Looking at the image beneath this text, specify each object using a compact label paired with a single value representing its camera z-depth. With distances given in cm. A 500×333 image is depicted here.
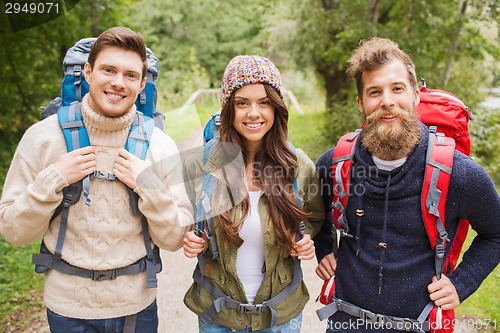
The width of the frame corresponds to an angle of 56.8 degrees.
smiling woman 244
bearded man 221
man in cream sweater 229
